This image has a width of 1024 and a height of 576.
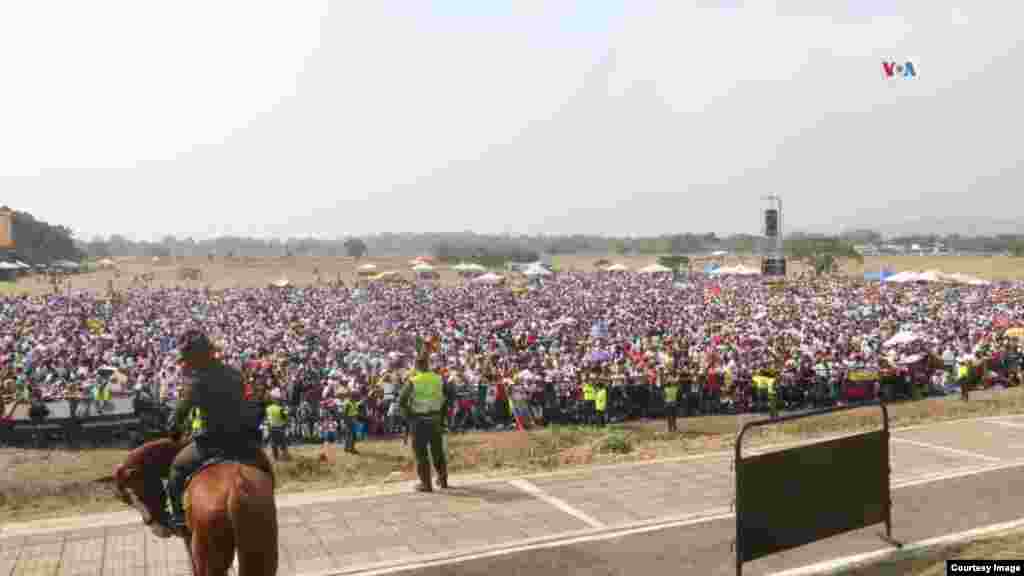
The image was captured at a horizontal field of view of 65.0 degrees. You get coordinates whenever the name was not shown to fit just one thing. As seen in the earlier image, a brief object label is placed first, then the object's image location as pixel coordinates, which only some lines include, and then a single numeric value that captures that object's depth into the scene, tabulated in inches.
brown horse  164.9
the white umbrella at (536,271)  2252.1
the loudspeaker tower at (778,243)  1375.5
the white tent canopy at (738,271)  2150.6
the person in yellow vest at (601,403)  637.9
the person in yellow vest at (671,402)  618.2
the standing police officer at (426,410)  314.8
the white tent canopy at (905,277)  1637.6
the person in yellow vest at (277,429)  508.1
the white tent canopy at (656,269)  2320.9
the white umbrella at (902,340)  884.6
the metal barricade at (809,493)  197.9
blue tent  1892.2
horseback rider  183.5
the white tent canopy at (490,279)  2006.6
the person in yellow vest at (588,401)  654.5
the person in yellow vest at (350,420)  531.2
